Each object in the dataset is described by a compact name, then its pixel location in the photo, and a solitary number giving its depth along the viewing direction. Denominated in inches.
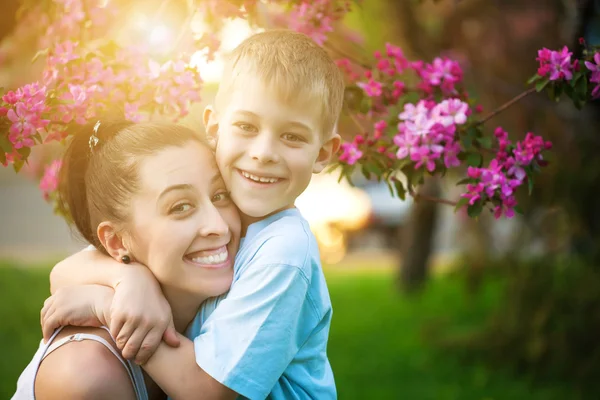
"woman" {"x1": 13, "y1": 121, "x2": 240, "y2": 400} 52.8
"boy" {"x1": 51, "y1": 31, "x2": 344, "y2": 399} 51.1
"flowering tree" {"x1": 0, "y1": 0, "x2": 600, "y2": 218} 59.8
